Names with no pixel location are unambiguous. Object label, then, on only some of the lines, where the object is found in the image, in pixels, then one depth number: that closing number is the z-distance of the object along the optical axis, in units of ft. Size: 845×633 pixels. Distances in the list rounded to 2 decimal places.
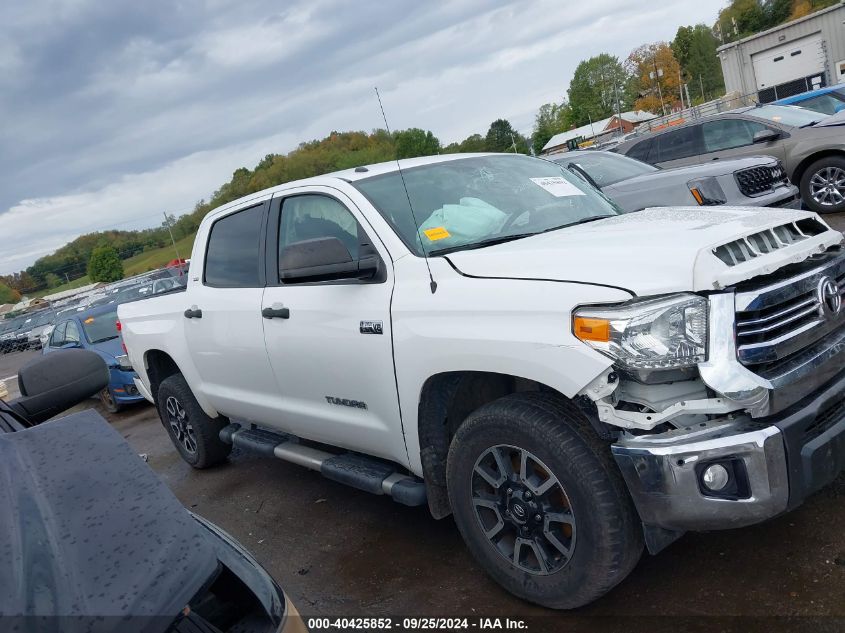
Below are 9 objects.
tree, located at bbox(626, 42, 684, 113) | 313.32
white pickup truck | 8.13
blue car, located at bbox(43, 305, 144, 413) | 31.96
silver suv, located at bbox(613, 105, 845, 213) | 33.88
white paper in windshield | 13.34
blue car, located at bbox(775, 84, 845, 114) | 51.47
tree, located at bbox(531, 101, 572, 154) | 368.68
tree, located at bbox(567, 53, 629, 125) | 352.90
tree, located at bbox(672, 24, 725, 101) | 324.19
